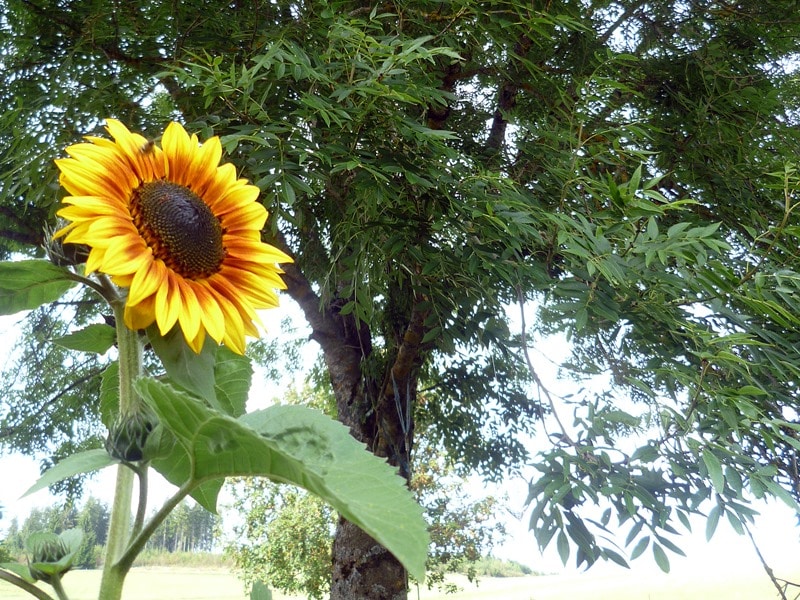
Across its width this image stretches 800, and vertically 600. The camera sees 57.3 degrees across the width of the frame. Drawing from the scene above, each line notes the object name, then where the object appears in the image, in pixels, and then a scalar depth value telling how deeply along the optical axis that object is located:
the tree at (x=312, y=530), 4.34
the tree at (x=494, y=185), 1.21
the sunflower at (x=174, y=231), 0.29
